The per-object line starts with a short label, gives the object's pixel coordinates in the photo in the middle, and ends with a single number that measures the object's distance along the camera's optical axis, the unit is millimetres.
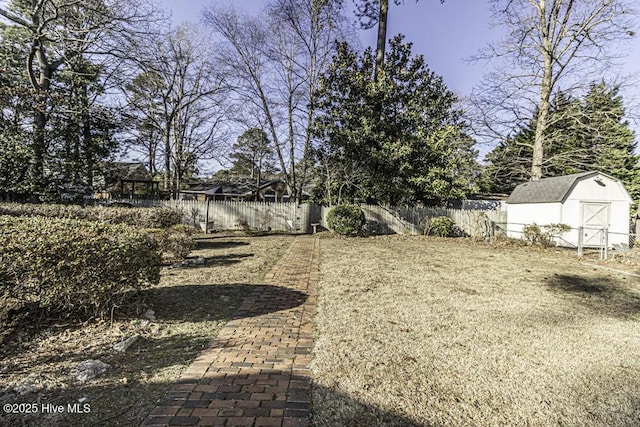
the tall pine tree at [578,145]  15289
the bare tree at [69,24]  9148
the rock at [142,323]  3387
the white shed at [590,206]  12188
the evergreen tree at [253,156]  33969
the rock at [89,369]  2400
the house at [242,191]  31992
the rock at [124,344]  2857
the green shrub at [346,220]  13180
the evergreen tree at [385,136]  14984
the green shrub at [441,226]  14125
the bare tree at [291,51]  15797
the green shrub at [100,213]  7500
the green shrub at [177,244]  6731
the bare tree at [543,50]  14727
